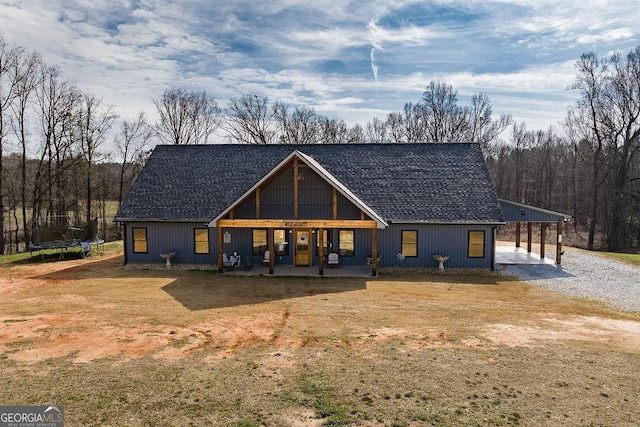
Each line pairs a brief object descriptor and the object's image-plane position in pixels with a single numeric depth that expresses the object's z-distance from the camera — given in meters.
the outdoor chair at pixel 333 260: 19.70
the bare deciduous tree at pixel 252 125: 46.28
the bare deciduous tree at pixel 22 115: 28.66
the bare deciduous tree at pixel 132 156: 39.84
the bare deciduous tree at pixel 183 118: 43.84
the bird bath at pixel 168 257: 20.30
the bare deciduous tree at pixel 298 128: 48.25
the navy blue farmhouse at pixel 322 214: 19.17
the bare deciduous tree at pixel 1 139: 27.36
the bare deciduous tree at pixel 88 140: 34.19
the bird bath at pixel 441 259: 19.36
